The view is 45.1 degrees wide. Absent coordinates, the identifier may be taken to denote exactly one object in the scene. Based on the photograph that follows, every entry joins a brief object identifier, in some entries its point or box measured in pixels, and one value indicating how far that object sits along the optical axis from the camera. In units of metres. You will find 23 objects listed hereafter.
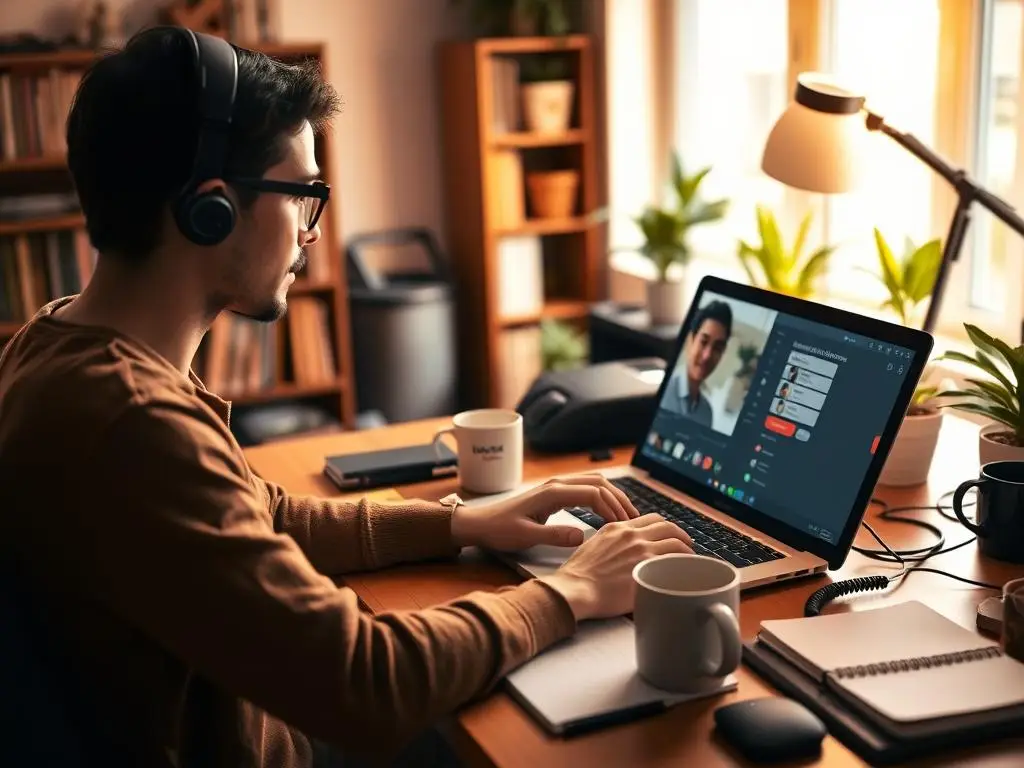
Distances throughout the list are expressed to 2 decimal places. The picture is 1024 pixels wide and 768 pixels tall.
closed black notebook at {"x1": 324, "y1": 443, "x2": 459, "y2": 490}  1.70
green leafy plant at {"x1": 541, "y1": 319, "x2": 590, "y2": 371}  3.57
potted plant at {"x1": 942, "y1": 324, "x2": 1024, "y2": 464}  1.48
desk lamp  1.69
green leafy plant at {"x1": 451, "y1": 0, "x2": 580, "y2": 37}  3.54
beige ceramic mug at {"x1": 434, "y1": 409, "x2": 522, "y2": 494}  1.60
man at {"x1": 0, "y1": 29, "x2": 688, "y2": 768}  1.00
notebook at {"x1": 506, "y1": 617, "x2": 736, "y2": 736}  1.03
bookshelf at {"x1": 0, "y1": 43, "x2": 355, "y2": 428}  3.25
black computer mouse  0.96
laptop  1.31
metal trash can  3.61
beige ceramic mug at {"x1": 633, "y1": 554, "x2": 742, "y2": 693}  1.05
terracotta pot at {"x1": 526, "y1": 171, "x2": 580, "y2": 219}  3.66
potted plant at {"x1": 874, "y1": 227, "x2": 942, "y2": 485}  1.61
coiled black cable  1.24
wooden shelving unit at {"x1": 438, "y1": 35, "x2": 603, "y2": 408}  3.57
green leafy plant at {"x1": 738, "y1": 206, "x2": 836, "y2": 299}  2.14
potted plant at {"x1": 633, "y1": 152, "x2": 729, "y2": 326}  2.95
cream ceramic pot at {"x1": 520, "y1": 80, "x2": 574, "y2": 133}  3.57
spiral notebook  0.99
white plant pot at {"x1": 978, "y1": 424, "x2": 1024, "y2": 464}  1.48
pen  1.02
